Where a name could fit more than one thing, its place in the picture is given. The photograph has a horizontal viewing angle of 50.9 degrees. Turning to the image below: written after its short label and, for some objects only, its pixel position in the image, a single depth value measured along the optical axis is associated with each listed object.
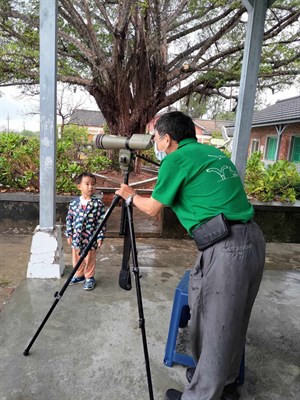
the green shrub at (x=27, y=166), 4.91
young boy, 2.61
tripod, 1.64
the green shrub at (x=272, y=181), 4.99
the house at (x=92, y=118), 30.77
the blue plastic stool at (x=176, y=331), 1.80
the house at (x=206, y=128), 18.50
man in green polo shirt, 1.38
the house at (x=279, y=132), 11.77
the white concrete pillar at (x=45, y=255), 2.77
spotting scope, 1.73
